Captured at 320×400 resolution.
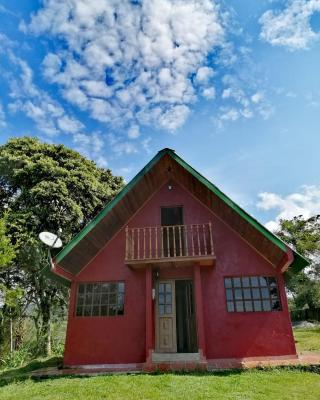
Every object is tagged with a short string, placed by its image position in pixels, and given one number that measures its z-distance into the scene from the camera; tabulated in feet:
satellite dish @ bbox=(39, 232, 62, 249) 29.68
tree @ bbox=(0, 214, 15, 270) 34.91
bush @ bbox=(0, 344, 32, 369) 39.11
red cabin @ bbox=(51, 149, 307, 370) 29.27
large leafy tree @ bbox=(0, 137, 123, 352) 46.88
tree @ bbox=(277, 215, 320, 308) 77.00
